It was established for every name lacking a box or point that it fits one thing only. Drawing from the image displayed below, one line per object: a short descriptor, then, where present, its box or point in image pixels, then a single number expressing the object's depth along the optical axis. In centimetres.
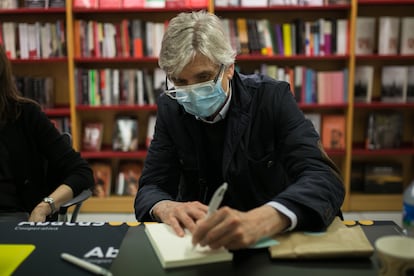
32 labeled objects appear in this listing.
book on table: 94
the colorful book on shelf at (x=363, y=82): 354
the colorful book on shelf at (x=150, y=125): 368
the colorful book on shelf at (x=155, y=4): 343
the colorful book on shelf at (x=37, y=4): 347
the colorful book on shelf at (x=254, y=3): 341
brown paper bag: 96
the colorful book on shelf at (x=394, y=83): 352
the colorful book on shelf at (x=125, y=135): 366
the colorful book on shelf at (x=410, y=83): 352
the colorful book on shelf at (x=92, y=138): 368
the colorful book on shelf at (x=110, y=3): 344
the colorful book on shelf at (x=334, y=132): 358
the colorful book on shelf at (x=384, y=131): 358
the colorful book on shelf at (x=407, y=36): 344
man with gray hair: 128
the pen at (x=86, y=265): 92
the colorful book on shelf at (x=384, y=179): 364
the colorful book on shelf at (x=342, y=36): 345
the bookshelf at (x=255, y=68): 345
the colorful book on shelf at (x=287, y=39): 346
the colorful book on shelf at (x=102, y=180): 369
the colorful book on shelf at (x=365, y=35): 348
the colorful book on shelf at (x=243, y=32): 346
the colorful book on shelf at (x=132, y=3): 345
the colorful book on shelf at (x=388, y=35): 345
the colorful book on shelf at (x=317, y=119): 361
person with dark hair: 181
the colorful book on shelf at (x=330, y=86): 350
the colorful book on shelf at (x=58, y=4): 345
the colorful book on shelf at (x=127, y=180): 371
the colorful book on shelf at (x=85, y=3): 343
